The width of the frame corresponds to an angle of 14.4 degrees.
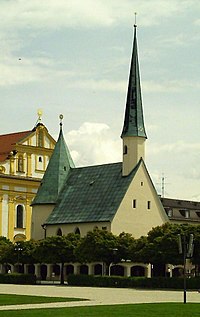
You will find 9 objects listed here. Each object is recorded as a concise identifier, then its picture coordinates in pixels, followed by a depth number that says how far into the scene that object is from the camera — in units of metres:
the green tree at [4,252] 102.56
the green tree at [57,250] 96.69
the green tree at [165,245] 82.50
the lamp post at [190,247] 49.22
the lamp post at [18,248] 100.94
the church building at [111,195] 106.69
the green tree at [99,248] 90.88
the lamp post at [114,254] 90.69
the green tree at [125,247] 90.69
